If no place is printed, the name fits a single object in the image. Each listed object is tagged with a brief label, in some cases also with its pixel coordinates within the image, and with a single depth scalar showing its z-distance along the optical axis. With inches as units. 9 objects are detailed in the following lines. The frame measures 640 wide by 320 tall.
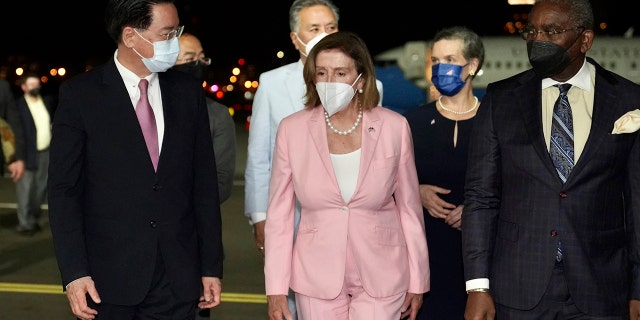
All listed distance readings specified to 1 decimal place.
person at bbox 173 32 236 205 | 251.6
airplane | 1974.7
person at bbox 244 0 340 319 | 237.8
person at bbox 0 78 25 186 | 358.0
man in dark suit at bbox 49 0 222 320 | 169.8
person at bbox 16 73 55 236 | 539.5
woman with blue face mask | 227.3
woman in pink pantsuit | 180.5
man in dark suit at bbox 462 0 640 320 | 167.3
